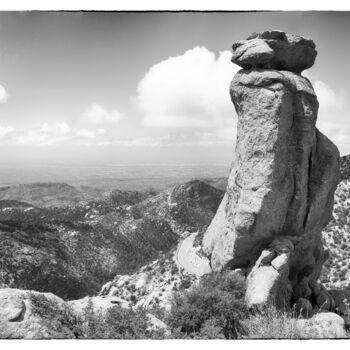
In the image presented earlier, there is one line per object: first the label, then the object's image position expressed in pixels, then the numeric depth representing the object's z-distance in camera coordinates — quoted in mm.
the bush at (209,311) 11391
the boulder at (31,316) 9508
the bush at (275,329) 9438
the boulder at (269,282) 12127
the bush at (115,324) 9969
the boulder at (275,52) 13758
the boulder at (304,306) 13065
